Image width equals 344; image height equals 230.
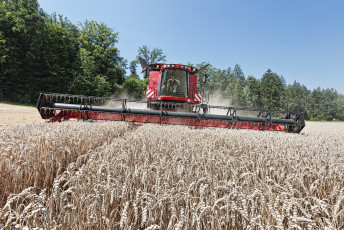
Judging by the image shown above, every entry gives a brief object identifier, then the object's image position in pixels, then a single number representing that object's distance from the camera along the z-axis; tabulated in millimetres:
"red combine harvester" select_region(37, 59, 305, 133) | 5203
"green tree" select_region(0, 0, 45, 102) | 18938
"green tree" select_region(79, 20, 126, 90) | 27219
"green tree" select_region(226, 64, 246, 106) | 50625
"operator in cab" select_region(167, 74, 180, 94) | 7261
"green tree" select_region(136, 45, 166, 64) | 49812
